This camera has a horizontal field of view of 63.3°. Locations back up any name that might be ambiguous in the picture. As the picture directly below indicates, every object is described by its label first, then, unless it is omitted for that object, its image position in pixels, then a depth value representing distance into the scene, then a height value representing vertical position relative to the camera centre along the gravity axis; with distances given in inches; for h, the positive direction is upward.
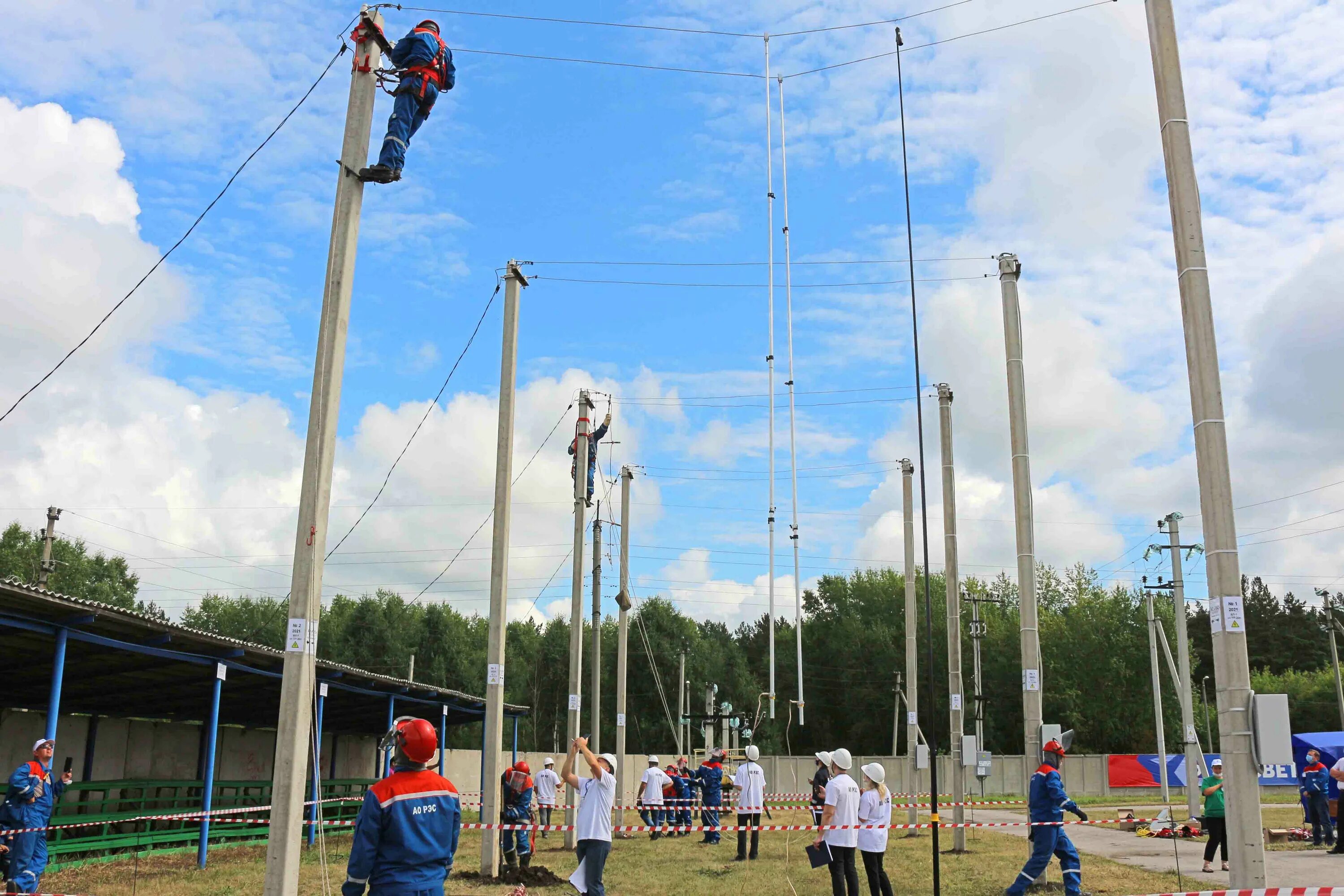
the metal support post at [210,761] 708.7 -36.0
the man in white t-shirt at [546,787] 995.9 -72.4
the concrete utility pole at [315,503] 375.2 +72.2
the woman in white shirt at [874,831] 461.4 -51.3
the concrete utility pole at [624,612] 1072.2 +96.1
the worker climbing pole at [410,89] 424.2 +239.0
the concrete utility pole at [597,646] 987.9 +55.1
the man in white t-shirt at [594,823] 435.8 -45.9
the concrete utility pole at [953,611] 806.5 +72.0
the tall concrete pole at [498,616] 636.1 +52.7
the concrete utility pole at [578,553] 834.2 +117.4
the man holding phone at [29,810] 499.8 -47.3
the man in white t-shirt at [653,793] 972.6 -75.3
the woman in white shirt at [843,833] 457.7 -51.5
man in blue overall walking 497.4 -57.3
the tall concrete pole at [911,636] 960.9 +62.8
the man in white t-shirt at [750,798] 808.9 -65.6
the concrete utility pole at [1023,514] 636.1 +113.7
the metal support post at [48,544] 1581.0 +243.1
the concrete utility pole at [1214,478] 339.9 +74.6
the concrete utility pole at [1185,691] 1190.9 +19.9
